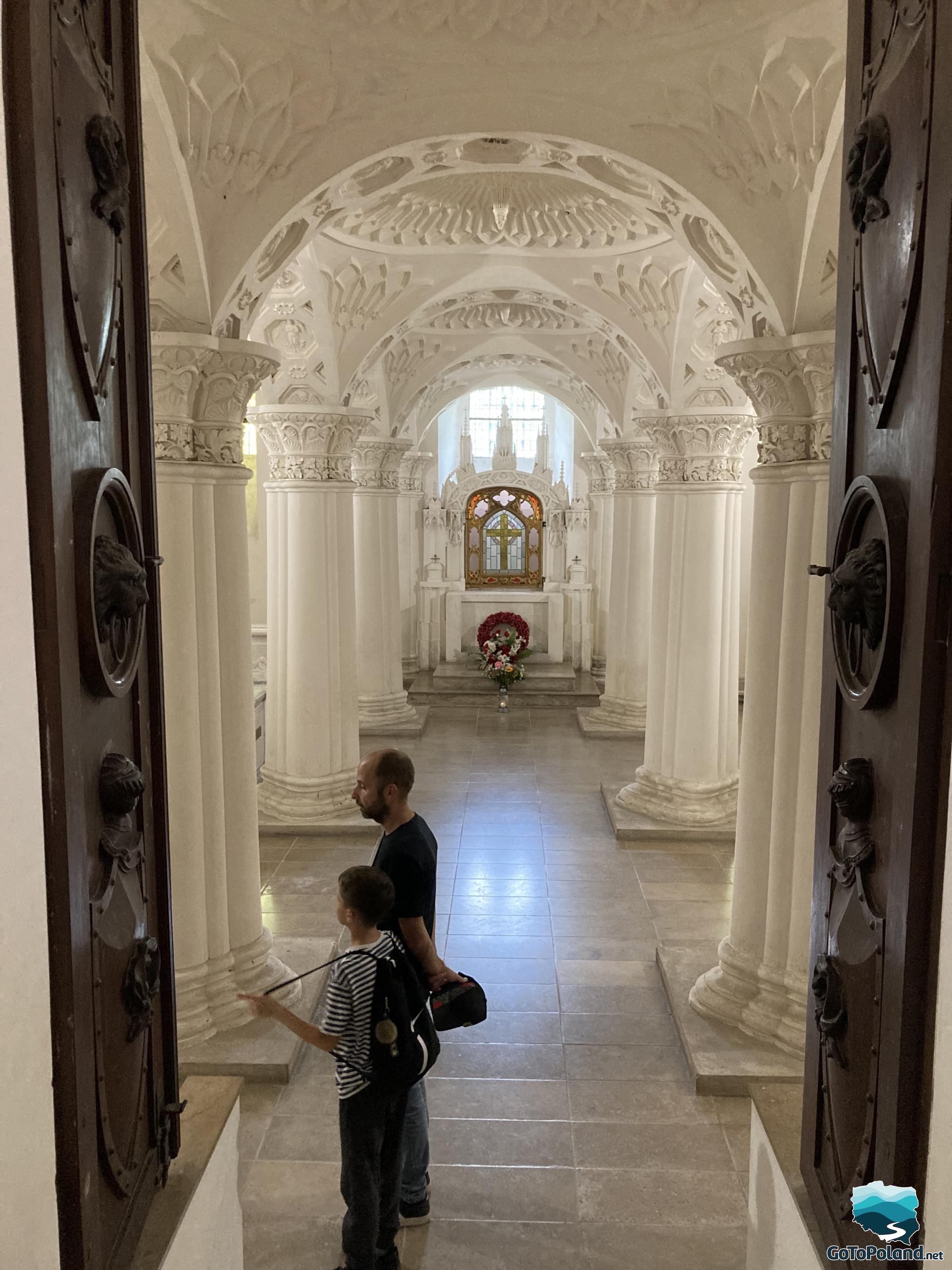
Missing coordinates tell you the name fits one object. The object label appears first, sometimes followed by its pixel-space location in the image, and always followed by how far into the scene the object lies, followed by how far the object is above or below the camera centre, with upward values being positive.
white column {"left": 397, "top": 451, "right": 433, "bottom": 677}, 18.97 -0.32
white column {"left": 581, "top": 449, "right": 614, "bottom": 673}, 17.66 -0.09
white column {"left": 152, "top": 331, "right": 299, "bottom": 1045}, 4.93 -0.65
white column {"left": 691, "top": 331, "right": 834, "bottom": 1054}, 4.92 -0.83
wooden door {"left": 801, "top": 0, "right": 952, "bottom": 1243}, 1.71 -0.18
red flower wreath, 16.86 -1.49
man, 3.40 -1.11
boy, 2.98 -1.59
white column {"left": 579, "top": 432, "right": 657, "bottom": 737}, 13.02 -0.68
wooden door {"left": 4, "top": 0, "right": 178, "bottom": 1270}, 1.62 -0.10
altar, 19.28 -1.53
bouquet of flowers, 15.70 -1.89
